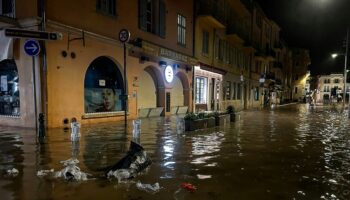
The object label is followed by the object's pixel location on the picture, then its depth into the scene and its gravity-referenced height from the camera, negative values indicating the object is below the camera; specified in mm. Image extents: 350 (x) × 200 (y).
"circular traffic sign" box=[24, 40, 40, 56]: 9305 +1308
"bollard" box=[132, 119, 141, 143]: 10945 -1273
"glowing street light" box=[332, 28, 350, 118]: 27044 +4213
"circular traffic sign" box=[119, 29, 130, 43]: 12578 +2316
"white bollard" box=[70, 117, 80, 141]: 9845 -1273
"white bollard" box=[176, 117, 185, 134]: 12411 -1308
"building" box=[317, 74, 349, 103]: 114125 +3846
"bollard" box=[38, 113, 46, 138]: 9673 -1112
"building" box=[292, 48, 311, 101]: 84562 +6891
